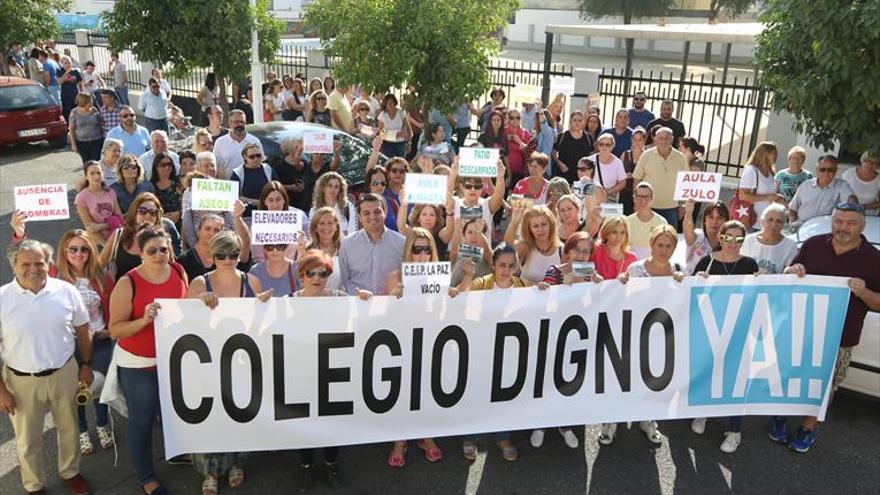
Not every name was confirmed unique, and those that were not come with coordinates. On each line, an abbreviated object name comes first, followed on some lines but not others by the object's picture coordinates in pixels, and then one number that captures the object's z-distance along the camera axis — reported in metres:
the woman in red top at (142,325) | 4.28
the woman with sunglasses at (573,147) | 10.03
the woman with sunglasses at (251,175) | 7.82
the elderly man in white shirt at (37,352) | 4.18
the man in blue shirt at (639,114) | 11.26
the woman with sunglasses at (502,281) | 5.00
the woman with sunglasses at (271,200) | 6.32
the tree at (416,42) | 8.93
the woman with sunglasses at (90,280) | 4.91
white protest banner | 4.52
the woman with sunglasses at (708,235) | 6.21
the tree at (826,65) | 6.81
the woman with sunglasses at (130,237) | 5.62
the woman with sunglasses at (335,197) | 6.59
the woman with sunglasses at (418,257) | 5.11
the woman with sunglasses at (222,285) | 4.58
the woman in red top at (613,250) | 5.70
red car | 14.55
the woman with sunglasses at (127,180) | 7.09
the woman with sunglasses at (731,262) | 5.29
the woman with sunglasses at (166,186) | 7.50
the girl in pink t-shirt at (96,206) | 6.90
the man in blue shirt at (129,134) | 9.75
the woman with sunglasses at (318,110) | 11.66
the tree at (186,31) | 11.54
